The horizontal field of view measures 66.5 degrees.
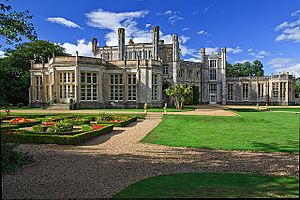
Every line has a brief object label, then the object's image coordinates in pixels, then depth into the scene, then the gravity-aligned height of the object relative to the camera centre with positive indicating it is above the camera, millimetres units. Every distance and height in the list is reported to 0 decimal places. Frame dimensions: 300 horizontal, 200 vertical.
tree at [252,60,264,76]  77350 +10058
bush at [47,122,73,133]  13203 -1779
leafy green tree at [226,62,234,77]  74188 +9040
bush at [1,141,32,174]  7133 -2124
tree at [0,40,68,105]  39469 +6415
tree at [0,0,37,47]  8469 +2707
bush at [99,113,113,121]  19055 -1689
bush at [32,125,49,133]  13484 -1850
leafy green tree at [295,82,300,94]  59703 +2320
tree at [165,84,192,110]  31766 +759
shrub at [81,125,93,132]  14180 -1918
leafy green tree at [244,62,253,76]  76638 +9926
